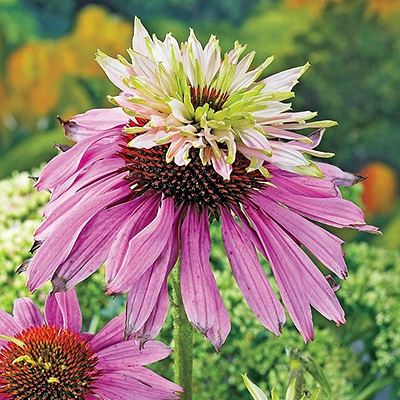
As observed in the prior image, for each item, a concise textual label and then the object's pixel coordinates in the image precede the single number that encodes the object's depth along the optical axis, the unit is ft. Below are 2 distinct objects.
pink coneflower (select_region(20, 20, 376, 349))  0.92
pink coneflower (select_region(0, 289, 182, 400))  1.00
